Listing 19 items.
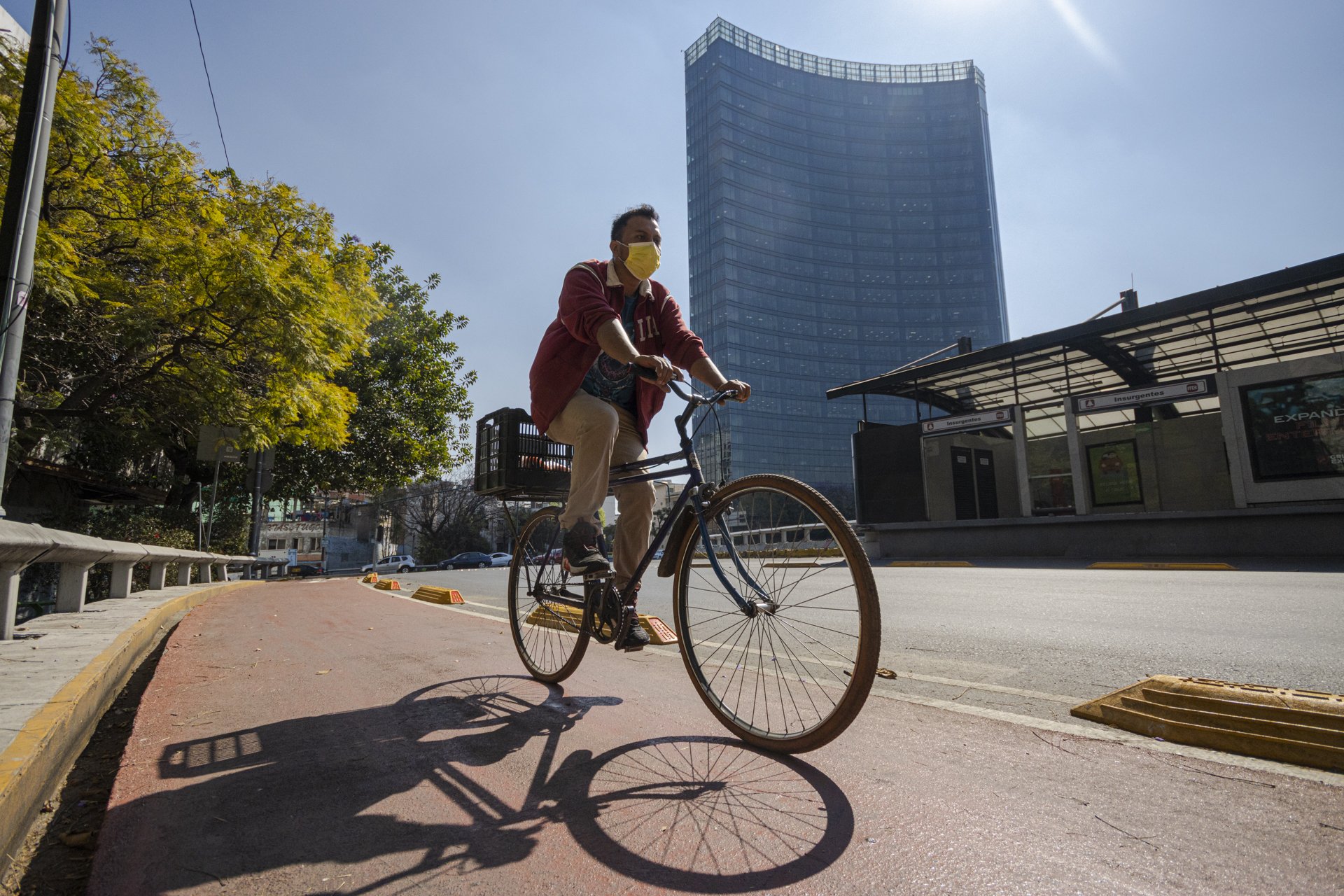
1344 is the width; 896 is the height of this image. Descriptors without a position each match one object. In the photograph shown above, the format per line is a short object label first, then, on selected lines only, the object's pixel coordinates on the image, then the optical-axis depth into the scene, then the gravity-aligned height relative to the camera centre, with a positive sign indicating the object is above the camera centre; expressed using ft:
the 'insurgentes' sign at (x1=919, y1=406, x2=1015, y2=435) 66.74 +11.71
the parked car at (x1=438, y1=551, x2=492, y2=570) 148.97 -3.48
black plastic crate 12.60 +1.57
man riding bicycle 9.42 +2.52
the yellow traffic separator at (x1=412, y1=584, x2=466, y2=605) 29.17 -2.20
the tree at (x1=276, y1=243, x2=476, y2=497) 71.61 +14.84
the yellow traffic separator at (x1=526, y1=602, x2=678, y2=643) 10.71 -1.22
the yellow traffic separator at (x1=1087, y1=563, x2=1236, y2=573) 37.82 -1.86
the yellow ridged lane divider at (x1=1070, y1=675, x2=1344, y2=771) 6.34 -1.94
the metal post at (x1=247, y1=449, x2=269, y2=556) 57.57 +6.54
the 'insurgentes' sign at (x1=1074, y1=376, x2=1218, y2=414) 54.13 +11.65
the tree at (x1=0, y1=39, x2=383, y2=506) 27.76 +11.40
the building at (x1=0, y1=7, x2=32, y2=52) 47.62 +38.20
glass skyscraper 378.32 +187.24
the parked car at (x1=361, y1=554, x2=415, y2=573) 135.11 -3.68
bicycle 6.83 -0.66
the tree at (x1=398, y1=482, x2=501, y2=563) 166.40 +7.70
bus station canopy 51.67 +17.70
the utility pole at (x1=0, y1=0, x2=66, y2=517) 18.30 +10.18
